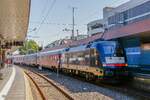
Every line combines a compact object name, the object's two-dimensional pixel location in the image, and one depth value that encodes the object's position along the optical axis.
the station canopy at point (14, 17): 14.34
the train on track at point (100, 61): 22.48
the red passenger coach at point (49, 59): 41.61
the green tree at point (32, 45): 161.68
